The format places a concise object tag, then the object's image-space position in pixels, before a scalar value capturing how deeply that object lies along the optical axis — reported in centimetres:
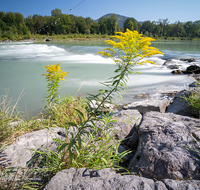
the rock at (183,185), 105
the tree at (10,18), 6550
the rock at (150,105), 388
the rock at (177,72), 924
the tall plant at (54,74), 208
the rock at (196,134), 171
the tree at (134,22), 8131
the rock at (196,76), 782
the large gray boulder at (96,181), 111
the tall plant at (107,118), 134
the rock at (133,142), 217
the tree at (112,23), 7600
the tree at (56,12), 8054
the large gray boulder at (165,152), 137
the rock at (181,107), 332
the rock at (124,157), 193
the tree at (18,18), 6669
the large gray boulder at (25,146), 174
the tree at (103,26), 7844
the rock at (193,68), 932
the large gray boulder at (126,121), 232
